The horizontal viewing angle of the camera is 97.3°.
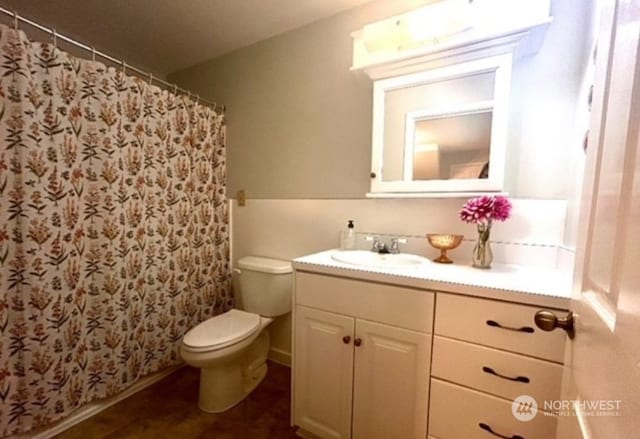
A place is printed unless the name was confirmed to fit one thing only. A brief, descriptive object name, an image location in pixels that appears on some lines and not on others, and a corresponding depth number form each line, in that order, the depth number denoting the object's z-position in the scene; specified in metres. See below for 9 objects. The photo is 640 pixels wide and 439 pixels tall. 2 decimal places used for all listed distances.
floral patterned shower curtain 1.17
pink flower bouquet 1.12
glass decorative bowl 1.27
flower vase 1.17
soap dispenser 1.58
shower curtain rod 1.11
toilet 1.44
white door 0.36
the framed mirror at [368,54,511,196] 1.23
